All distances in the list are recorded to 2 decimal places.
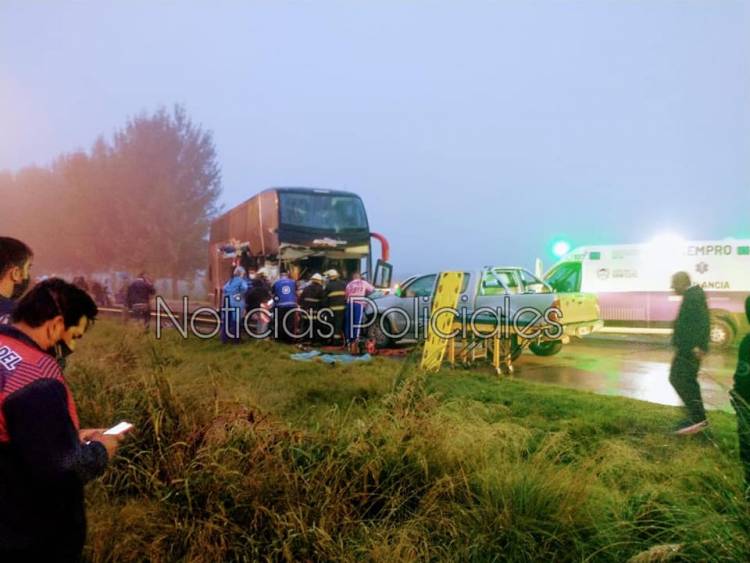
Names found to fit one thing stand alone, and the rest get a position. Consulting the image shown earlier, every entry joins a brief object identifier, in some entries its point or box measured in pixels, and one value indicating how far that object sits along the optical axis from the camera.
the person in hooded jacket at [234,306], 11.82
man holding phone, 1.65
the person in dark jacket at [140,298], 13.76
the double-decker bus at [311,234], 13.79
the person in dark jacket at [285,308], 11.36
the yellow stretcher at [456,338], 8.10
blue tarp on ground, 9.12
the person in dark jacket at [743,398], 2.78
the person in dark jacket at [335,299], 10.81
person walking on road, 5.14
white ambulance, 11.37
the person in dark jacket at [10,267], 3.21
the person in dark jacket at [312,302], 11.16
